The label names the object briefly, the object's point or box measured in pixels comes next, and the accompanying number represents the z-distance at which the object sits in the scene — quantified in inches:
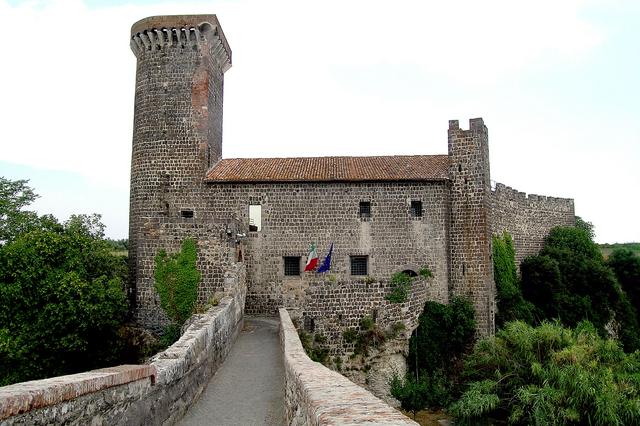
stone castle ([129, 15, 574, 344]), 939.3
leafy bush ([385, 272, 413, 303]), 792.3
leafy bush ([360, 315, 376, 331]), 759.1
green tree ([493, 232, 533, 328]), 1008.2
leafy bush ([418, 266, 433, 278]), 933.2
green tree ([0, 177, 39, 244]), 911.0
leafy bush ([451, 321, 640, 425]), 599.2
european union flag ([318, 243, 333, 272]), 920.3
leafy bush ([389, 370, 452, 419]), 786.8
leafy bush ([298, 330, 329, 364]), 718.3
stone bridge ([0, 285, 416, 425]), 186.5
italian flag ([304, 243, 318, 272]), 914.7
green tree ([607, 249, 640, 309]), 1230.9
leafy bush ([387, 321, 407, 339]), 780.1
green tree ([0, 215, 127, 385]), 706.2
